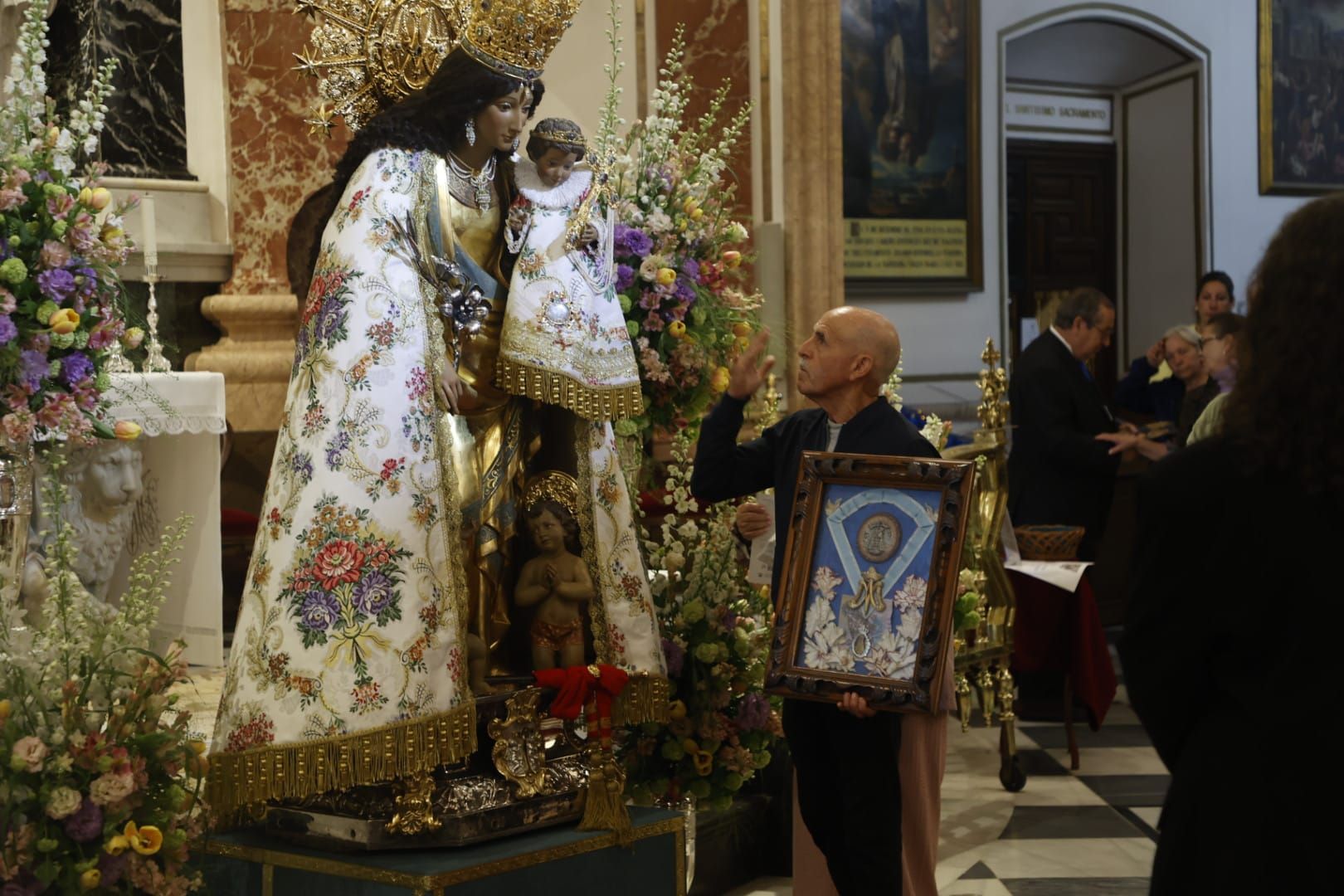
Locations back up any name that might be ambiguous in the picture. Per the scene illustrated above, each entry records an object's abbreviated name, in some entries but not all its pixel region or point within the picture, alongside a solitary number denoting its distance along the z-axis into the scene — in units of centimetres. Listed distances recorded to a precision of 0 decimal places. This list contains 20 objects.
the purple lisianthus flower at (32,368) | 412
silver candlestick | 552
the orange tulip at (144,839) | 298
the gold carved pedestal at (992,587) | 589
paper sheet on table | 630
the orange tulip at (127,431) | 443
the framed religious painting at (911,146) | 965
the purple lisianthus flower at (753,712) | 441
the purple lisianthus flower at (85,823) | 298
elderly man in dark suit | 703
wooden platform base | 361
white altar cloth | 558
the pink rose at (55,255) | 410
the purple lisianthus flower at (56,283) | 411
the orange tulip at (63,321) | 411
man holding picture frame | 349
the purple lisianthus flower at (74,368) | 423
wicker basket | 653
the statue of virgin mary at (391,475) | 352
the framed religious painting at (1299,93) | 1141
